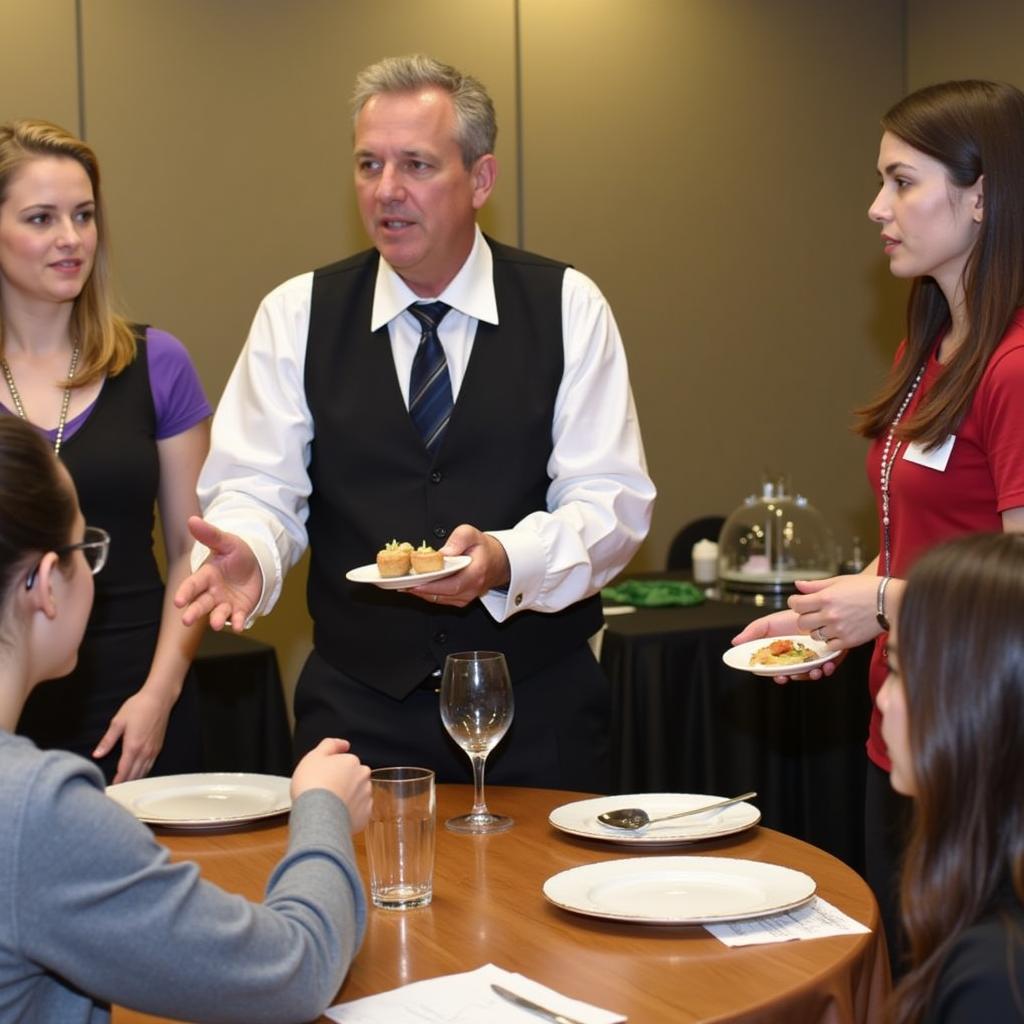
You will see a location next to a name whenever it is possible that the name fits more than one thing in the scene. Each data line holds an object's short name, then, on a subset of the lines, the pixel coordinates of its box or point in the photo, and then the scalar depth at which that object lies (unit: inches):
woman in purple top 100.0
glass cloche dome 179.9
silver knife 51.8
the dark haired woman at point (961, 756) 47.4
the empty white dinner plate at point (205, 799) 76.1
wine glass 72.5
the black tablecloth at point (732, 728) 151.9
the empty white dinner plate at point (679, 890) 60.2
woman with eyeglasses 46.0
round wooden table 54.5
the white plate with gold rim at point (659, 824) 71.3
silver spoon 72.9
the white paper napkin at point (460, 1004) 52.4
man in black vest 94.3
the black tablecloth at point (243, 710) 143.5
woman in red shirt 84.4
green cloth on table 168.7
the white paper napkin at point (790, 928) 59.2
